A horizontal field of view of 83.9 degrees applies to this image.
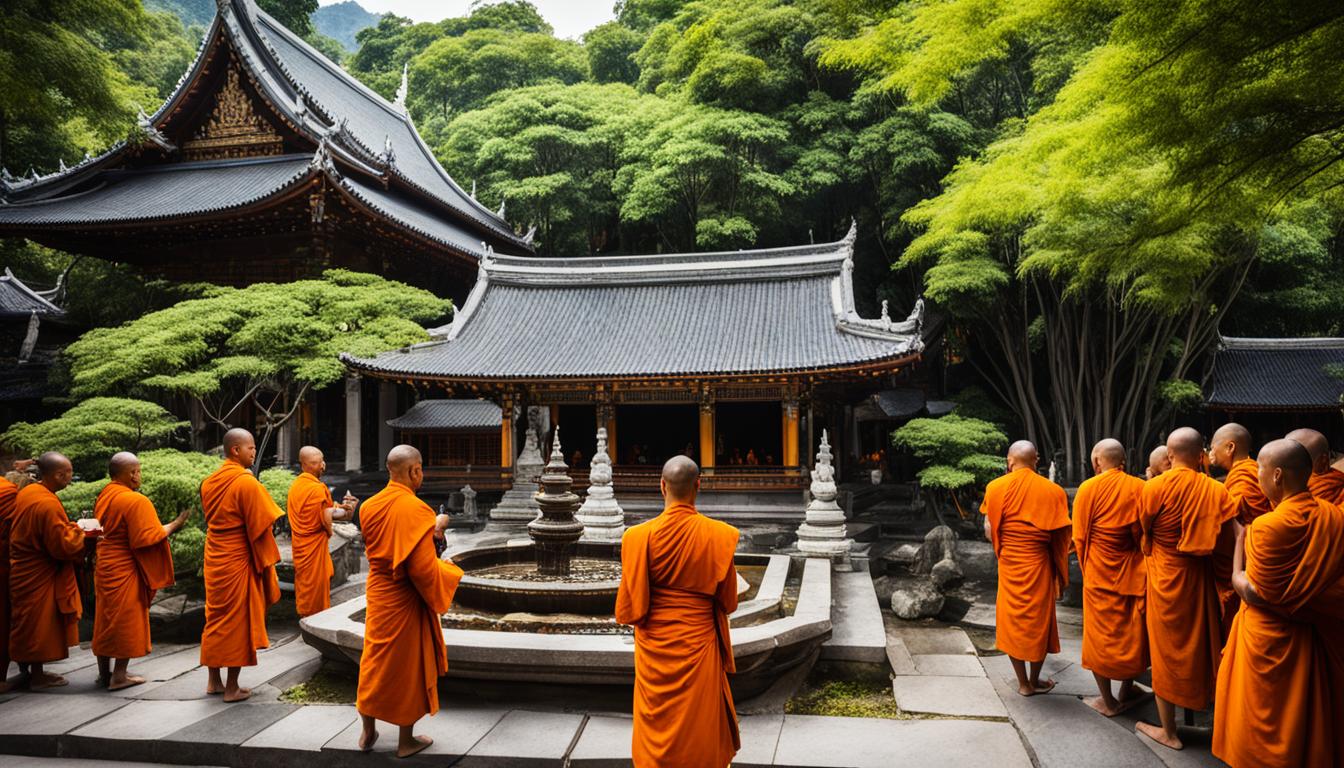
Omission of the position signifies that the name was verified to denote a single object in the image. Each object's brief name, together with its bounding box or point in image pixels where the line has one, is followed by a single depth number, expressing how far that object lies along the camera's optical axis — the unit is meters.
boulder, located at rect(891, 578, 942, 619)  10.53
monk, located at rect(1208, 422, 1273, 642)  4.76
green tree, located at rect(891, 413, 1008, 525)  15.21
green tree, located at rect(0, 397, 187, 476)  8.77
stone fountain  7.91
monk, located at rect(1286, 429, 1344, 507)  4.45
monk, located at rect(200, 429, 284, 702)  5.54
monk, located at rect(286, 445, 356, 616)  6.82
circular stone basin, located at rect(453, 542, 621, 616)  7.04
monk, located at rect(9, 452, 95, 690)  5.74
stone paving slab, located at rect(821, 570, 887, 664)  6.29
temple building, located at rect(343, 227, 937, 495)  15.77
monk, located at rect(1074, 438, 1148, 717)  5.21
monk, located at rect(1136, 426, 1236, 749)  4.73
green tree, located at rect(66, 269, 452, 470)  10.23
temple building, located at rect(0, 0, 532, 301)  17.33
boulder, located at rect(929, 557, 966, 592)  12.67
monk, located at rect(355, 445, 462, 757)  4.55
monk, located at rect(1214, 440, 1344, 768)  3.64
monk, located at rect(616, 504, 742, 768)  4.01
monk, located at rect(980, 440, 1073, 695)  5.65
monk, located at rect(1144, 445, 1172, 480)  6.20
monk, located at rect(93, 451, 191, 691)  5.78
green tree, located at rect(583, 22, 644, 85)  38.78
